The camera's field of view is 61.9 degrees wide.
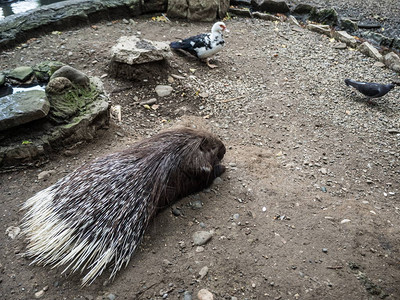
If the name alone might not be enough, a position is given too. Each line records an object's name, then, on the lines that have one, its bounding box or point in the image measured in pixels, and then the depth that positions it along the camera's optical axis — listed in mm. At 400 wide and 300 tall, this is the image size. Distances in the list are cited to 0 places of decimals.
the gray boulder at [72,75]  3137
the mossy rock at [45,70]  3369
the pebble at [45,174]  2701
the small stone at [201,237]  2215
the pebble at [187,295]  1892
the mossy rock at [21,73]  3355
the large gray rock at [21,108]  2607
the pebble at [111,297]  1866
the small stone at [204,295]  1896
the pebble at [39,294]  1885
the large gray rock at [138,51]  3943
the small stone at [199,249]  2162
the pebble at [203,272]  2008
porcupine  1947
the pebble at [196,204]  2510
